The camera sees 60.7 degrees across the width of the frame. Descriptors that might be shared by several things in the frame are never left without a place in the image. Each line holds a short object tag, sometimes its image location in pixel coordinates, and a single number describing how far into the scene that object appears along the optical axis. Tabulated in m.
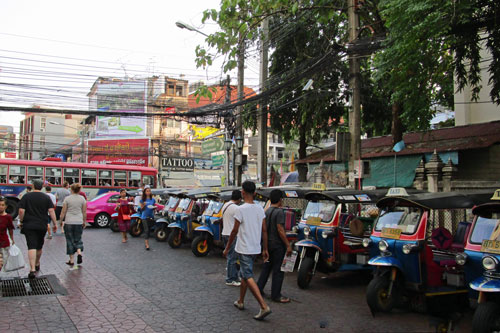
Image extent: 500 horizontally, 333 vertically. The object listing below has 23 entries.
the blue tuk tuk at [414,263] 6.41
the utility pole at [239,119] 20.15
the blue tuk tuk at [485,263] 4.94
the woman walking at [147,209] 12.40
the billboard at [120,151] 46.62
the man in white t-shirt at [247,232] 5.98
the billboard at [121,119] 47.72
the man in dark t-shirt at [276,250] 6.66
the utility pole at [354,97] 12.02
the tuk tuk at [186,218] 12.78
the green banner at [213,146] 26.47
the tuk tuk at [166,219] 14.21
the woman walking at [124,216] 13.47
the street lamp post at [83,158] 50.08
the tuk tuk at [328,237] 8.09
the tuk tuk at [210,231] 11.25
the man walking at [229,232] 8.02
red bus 21.31
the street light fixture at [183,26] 17.53
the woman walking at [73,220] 8.93
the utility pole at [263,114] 17.58
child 7.11
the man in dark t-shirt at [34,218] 7.92
